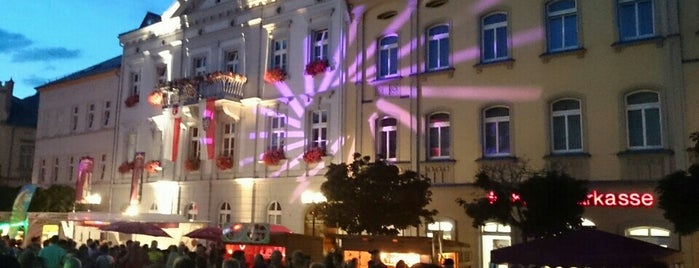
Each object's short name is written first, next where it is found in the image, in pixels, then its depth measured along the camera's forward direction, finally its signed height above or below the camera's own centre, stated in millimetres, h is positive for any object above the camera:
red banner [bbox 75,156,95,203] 30953 +2511
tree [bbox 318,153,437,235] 18344 +1104
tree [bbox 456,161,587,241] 15367 +919
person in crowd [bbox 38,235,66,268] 13633 -389
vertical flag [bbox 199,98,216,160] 26219 +4148
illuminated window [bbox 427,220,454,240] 19984 +412
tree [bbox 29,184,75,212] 31469 +1558
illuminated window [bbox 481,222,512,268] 19078 +148
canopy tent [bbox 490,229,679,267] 10703 -104
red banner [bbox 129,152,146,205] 29188 +2519
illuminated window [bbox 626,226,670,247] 16875 +296
